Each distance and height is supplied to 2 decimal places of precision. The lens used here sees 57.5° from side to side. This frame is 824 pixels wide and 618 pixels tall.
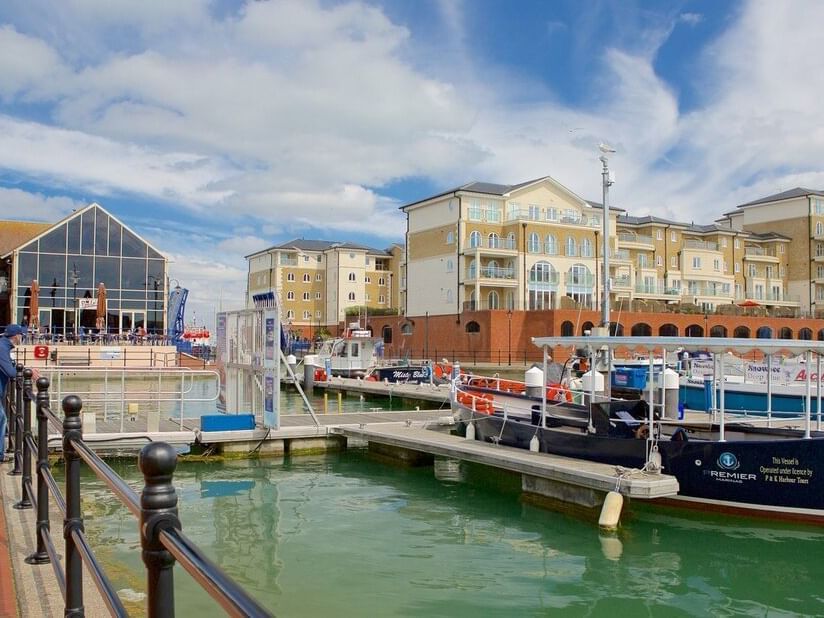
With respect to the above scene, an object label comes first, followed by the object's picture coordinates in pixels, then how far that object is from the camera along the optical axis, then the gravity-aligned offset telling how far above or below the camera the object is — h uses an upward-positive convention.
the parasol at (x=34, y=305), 42.35 +1.68
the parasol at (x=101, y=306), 43.66 +1.68
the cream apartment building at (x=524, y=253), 60.56 +7.02
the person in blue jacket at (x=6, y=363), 9.07 -0.35
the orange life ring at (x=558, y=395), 20.31 -1.62
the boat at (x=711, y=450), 12.27 -2.02
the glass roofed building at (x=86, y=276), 50.47 +4.05
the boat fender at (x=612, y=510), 12.09 -2.80
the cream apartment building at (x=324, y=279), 87.94 +6.72
